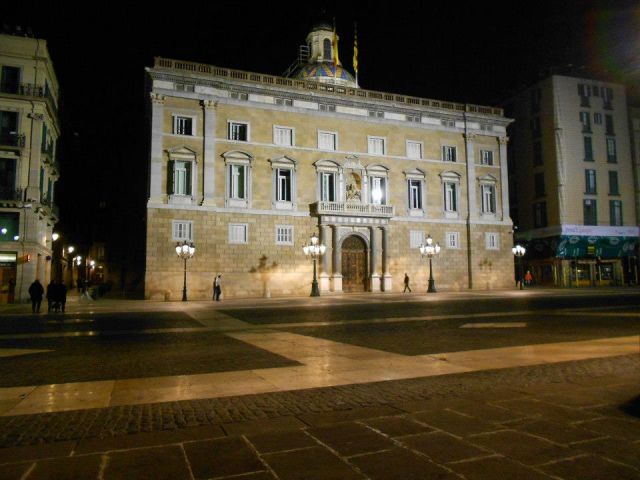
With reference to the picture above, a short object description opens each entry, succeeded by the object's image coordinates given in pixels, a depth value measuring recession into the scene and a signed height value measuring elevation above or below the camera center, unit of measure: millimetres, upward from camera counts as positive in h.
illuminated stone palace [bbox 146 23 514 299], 35750 +7827
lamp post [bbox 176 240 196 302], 31562 +1903
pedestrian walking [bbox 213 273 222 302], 32406 -517
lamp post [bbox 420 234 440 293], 39250 +2322
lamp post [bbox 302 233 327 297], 34719 +2128
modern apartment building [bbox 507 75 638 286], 52188 +10442
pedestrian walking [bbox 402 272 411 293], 39906 -259
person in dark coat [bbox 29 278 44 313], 23380 -501
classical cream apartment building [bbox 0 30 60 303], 31578 +8158
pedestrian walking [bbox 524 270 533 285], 50906 +97
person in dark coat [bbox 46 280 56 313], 23828 -565
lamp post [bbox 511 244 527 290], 42738 +2463
